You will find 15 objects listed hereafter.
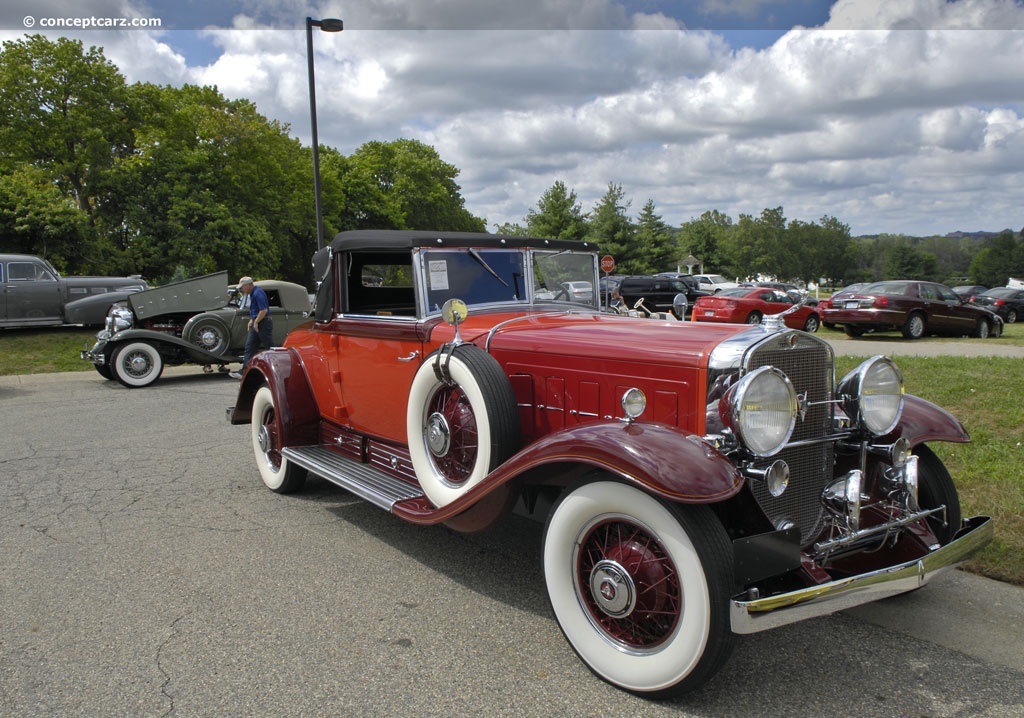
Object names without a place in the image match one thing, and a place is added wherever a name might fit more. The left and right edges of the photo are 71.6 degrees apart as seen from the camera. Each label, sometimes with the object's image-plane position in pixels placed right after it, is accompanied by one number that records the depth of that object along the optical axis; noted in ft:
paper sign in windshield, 13.70
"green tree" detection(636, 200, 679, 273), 153.79
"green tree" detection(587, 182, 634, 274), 144.15
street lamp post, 46.62
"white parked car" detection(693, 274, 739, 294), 113.09
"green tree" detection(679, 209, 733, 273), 191.42
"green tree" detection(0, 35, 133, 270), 78.79
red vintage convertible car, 8.05
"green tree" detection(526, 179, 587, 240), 132.36
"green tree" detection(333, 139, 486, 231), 139.74
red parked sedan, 61.41
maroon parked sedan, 53.47
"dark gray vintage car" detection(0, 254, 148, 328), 48.32
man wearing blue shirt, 35.45
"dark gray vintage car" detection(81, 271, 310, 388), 36.52
